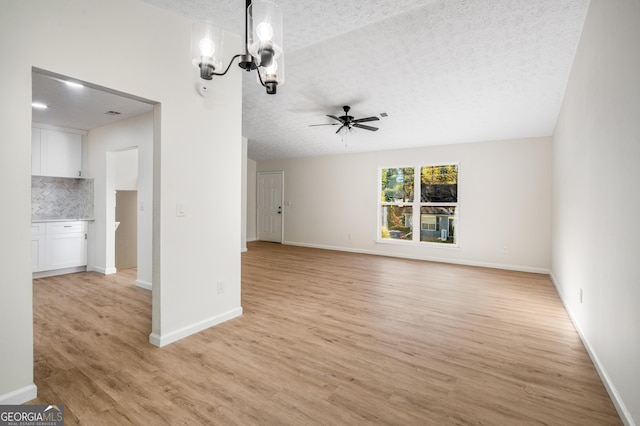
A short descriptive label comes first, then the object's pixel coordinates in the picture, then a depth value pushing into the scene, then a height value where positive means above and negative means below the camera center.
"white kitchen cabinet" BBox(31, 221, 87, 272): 4.51 -0.64
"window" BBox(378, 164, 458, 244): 6.17 +0.15
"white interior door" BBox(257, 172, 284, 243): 8.66 +0.05
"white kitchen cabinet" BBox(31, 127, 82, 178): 4.66 +0.84
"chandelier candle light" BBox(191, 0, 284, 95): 1.50 +0.88
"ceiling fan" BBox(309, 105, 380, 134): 4.70 +1.40
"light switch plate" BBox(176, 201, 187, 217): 2.55 -0.02
